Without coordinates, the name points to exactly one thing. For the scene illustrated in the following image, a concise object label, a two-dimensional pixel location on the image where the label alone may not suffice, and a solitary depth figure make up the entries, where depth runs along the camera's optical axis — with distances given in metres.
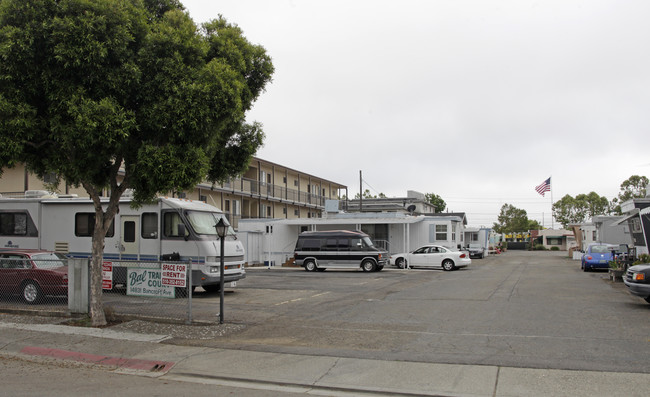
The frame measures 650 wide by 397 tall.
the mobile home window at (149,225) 16.69
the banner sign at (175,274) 11.33
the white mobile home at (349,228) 32.75
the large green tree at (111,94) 9.31
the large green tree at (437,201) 96.44
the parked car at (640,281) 12.96
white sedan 29.56
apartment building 39.72
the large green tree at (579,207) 74.00
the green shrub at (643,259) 17.80
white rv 16.11
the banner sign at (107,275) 12.37
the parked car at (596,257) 27.98
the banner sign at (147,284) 11.52
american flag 52.91
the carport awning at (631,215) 21.60
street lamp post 11.40
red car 13.33
